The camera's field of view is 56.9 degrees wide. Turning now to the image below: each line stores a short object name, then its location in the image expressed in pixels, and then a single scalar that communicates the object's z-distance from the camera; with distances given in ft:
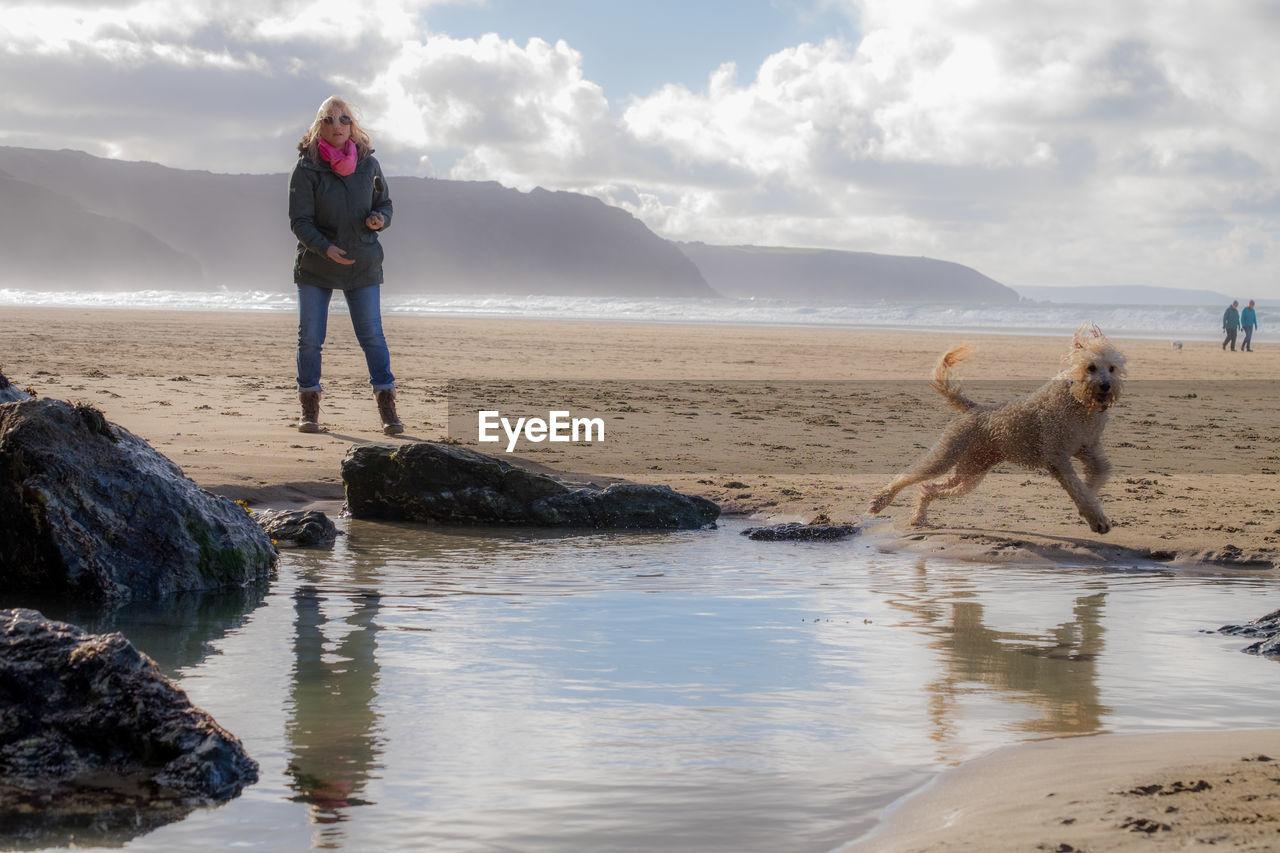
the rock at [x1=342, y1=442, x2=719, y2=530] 21.22
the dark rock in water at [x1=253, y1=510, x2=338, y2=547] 18.62
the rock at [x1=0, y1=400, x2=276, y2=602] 14.66
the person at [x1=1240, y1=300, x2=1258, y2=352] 80.79
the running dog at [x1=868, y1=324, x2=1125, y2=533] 19.07
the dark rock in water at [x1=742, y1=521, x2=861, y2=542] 20.02
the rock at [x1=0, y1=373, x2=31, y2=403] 17.97
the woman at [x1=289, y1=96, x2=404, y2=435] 26.14
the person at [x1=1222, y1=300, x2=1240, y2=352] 80.59
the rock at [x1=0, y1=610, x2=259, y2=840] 7.95
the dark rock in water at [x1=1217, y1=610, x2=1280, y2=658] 12.54
